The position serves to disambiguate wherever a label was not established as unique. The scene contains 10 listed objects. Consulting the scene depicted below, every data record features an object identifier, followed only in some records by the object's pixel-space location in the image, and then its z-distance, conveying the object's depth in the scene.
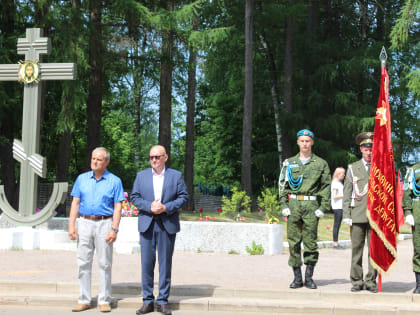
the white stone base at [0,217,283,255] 12.52
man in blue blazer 7.12
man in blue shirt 7.21
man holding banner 7.99
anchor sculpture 12.39
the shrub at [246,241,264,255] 12.38
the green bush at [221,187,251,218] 15.60
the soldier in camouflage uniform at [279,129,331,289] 8.06
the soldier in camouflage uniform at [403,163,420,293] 7.81
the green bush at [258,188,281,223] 14.88
